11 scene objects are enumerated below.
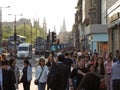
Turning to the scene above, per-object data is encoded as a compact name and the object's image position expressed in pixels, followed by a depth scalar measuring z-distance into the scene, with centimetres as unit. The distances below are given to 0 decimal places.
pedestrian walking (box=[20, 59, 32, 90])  1738
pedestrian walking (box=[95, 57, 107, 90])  1584
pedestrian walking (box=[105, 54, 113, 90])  1734
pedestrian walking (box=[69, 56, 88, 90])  1241
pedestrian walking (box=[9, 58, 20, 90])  1603
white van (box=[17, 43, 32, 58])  8000
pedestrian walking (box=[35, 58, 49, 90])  1625
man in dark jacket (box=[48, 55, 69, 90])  1270
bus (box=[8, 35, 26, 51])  9229
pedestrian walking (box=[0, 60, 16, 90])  1221
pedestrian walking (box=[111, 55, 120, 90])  1602
